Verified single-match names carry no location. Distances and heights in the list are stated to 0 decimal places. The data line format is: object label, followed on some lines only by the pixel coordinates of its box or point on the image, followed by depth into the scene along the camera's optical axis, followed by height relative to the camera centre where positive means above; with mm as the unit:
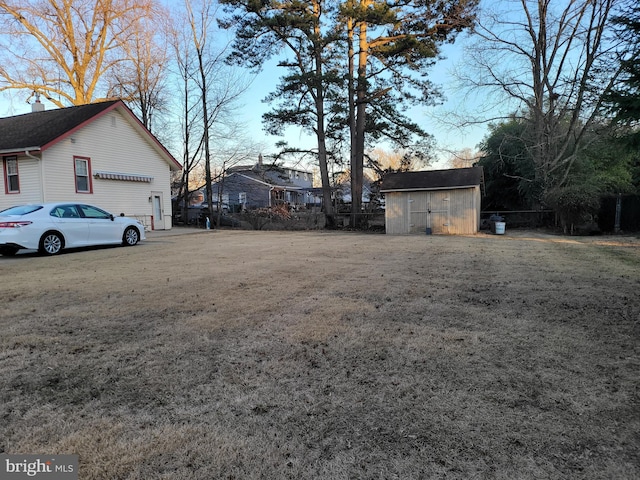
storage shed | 18516 +400
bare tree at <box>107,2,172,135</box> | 26531 +9190
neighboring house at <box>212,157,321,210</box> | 44250 +2457
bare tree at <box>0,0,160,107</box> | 23844 +10762
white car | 9469 -338
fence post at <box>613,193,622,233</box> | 17172 -209
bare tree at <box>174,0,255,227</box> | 26000 +6527
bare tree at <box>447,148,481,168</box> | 23348 +3192
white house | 15891 +2381
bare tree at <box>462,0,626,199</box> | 18844 +5231
